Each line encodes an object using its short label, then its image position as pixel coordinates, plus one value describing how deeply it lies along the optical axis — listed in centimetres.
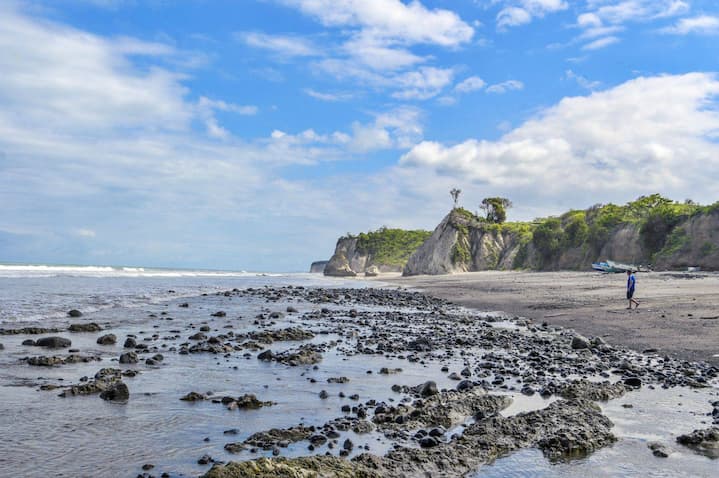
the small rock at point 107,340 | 1532
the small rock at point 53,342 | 1439
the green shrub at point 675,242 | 5261
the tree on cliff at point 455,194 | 10438
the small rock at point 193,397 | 918
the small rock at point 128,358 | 1239
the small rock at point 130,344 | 1456
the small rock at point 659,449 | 653
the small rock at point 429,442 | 671
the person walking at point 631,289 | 2310
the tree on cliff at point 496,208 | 10515
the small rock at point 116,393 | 905
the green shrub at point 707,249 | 4909
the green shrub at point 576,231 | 7087
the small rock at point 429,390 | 941
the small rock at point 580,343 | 1445
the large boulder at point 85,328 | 1755
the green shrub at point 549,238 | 7325
